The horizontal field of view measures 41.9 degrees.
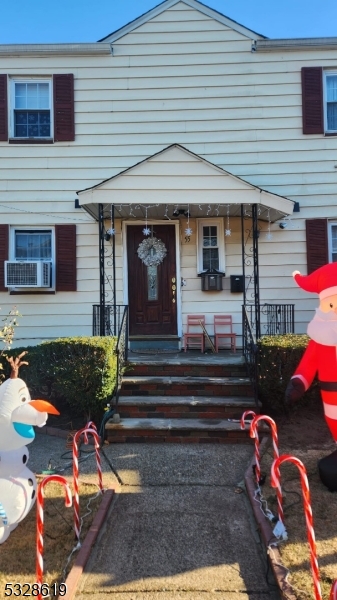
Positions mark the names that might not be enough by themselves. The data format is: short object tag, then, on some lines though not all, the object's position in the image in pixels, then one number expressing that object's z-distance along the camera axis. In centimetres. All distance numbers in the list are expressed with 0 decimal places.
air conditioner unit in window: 853
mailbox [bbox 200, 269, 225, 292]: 864
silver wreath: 888
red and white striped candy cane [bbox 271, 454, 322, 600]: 265
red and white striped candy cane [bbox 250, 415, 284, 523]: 361
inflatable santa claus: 430
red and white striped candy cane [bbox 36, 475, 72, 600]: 275
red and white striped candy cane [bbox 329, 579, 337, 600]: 242
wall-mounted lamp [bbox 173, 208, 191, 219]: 847
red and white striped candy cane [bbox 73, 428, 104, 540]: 352
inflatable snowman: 340
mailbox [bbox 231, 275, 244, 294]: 869
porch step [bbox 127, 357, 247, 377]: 687
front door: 887
